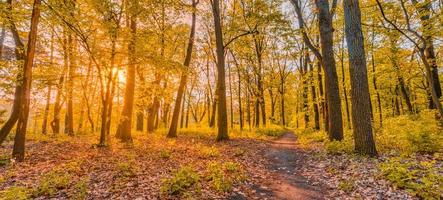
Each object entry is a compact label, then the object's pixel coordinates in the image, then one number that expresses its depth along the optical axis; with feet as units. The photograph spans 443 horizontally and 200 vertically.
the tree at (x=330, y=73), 33.83
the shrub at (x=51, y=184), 15.99
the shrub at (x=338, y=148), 27.07
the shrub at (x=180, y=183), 16.37
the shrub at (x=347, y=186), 16.65
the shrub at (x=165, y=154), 28.14
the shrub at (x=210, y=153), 29.02
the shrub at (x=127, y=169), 20.04
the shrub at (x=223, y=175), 17.44
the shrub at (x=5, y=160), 23.77
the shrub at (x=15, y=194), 13.82
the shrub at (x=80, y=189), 15.34
